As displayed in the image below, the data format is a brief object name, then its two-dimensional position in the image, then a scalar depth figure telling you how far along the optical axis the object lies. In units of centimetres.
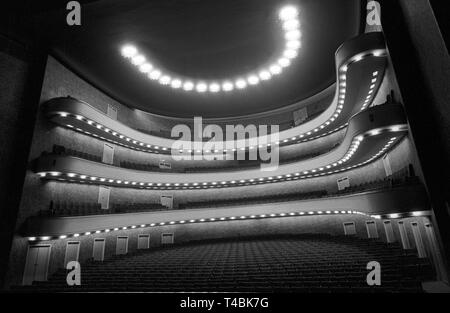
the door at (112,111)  2061
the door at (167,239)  2183
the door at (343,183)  1958
